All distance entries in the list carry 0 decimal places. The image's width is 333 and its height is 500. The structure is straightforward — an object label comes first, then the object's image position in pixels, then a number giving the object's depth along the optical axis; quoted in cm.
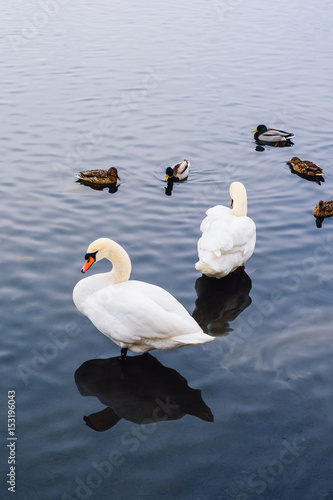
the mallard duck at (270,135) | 1673
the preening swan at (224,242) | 913
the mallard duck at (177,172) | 1361
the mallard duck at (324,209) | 1189
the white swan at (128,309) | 718
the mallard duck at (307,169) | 1405
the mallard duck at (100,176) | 1345
